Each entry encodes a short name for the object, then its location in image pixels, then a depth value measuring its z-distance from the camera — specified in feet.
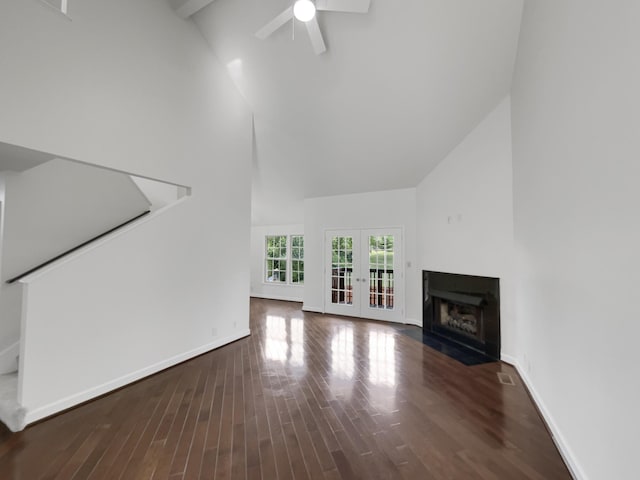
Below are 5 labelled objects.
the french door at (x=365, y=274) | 19.01
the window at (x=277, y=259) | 28.02
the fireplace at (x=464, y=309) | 12.87
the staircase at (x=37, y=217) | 10.11
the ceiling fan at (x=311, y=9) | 8.29
